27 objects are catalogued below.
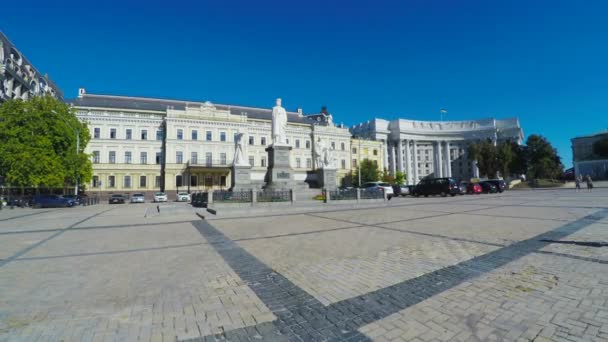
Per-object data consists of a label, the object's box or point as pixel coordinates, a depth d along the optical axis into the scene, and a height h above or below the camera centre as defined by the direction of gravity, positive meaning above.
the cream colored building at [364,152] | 62.00 +7.25
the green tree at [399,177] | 68.67 +0.72
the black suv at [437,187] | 28.01 -0.86
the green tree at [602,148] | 64.75 +7.09
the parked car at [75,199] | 26.38 -1.12
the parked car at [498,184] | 34.88 -0.85
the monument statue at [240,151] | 20.02 +2.53
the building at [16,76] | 35.28 +17.59
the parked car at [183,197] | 35.20 -1.61
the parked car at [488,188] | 33.62 -1.28
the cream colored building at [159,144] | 41.56 +7.04
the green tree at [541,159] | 53.56 +3.88
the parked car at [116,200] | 32.91 -1.65
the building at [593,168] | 51.38 +1.61
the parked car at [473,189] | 32.42 -1.31
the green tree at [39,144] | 25.59 +4.71
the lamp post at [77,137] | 30.07 +5.87
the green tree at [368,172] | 54.75 +1.90
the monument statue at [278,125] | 21.48 +4.82
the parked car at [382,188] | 20.19 -0.58
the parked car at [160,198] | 34.41 -1.61
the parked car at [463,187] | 30.46 -1.00
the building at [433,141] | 92.31 +14.02
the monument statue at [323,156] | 22.48 +2.32
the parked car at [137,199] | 34.72 -1.69
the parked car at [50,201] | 24.58 -1.26
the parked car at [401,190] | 33.84 -1.34
